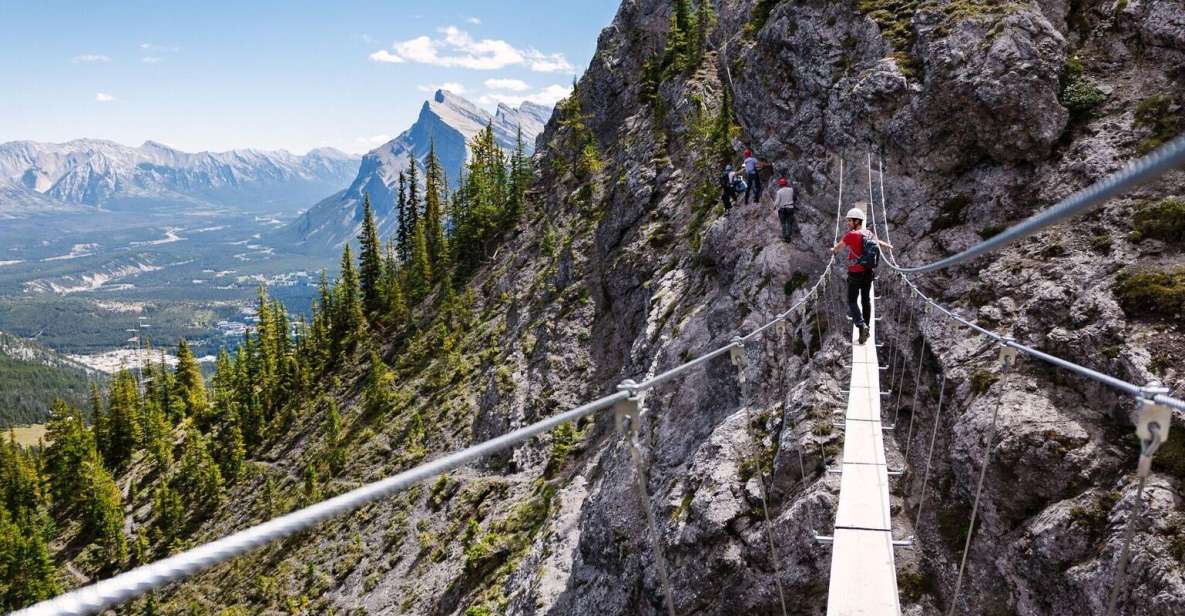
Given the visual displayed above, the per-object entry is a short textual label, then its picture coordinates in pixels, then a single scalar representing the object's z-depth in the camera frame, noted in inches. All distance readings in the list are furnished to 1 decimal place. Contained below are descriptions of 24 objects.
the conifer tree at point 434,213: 3175.4
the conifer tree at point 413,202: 3476.9
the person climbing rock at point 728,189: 1023.0
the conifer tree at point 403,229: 3477.6
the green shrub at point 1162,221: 422.9
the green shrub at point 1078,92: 605.9
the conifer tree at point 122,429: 3422.7
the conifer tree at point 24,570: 2498.8
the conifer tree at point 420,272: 2950.3
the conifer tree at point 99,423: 3420.3
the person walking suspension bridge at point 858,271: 536.1
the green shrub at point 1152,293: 373.1
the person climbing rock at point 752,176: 940.0
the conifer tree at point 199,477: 2672.2
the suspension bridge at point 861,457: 113.9
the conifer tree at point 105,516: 2689.5
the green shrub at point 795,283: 780.0
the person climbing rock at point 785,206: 818.8
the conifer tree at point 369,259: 3294.8
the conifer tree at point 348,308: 3083.2
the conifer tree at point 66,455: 3078.7
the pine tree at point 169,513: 2637.8
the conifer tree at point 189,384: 3585.4
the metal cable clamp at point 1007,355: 304.2
